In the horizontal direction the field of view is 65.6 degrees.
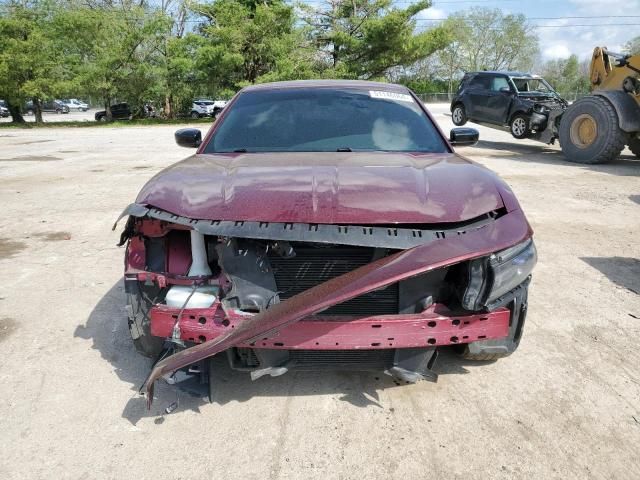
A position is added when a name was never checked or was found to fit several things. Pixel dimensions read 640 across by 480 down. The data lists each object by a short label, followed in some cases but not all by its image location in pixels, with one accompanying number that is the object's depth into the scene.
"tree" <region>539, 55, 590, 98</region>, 54.59
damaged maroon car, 2.05
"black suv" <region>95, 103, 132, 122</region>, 31.97
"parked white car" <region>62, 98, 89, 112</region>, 56.00
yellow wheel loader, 9.52
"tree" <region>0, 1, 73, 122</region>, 27.53
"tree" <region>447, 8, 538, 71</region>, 65.31
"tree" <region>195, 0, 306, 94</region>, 27.44
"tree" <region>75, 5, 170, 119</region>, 28.89
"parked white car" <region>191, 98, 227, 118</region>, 35.25
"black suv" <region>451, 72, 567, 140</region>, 12.36
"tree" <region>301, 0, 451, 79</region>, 28.66
